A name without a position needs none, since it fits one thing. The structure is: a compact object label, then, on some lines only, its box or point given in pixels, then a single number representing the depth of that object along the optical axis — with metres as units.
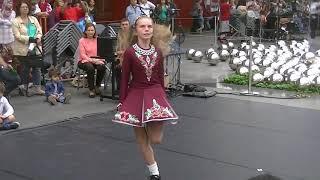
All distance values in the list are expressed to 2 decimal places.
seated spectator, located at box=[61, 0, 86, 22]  14.24
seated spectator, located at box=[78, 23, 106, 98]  10.95
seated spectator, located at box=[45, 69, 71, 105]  10.37
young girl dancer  5.88
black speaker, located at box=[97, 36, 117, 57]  10.63
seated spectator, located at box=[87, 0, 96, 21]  16.85
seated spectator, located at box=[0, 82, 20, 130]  8.32
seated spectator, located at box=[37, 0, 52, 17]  14.73
